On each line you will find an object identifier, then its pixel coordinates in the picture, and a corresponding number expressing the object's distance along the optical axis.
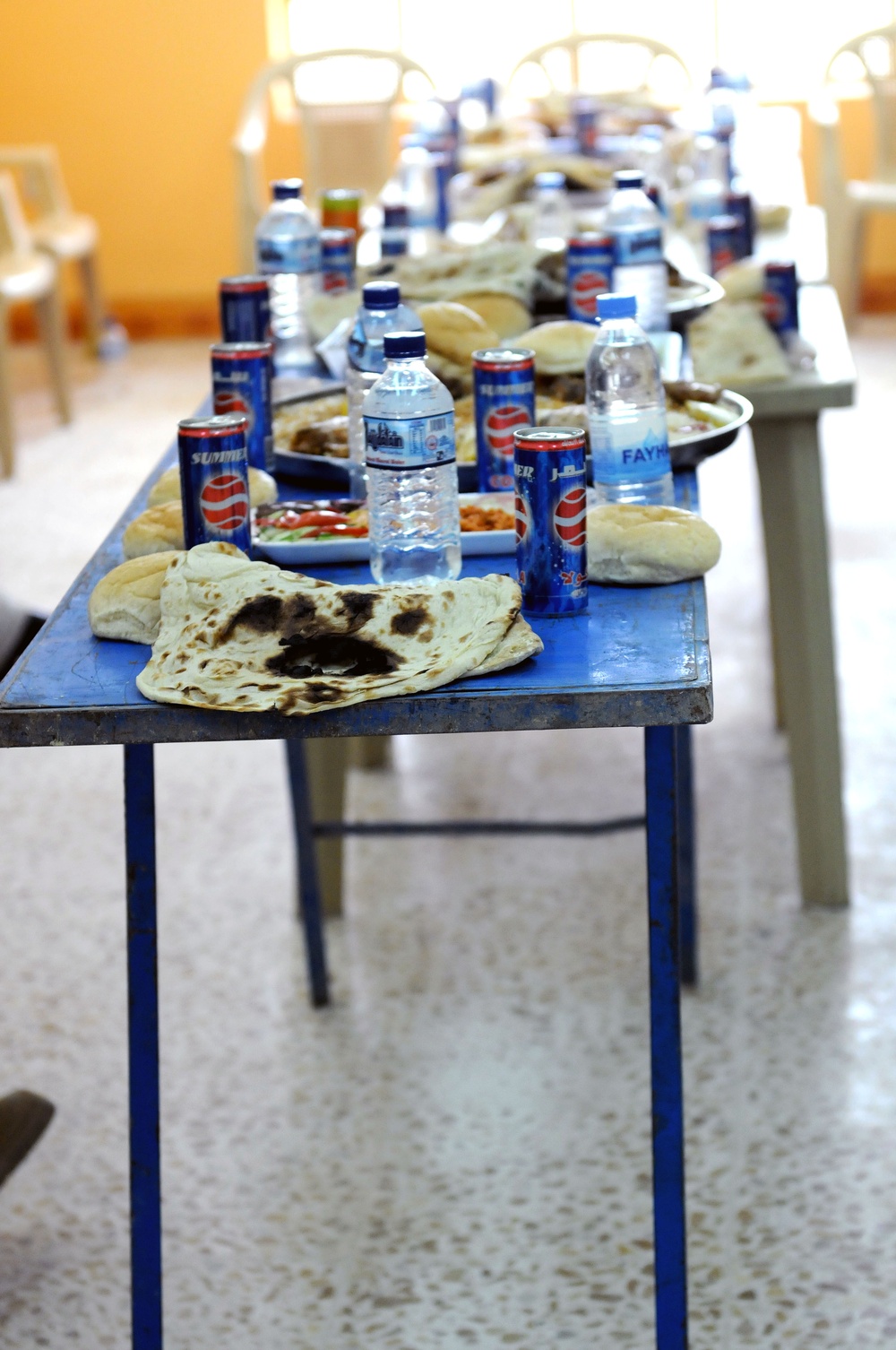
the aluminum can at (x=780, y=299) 3.47
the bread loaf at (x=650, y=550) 2.79
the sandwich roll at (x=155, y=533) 2.88
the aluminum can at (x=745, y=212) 3.93
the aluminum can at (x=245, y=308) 3.31
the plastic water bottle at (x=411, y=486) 2.78
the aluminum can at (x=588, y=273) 3.36
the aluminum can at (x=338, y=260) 3.61
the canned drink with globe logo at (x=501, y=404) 2.95
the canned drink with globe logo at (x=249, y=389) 3.07
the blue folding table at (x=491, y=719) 2.60
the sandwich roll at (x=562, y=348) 3.18
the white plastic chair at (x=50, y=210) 8.29
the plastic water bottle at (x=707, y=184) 4.15
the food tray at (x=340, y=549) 2.83
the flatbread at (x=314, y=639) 2.62
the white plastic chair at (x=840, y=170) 6.66
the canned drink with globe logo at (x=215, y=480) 2.79
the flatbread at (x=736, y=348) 3.35
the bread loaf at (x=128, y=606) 2.74
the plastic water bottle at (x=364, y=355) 3.03
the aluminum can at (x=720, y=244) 3.85
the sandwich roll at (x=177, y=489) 2.98
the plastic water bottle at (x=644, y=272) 3.45
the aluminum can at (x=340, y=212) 3.95
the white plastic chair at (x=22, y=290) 7.33
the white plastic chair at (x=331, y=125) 5.63
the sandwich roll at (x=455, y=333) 3.21
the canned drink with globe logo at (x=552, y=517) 2.74
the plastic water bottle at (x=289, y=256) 3.62
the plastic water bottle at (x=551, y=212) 4.02
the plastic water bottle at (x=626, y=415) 2.91
